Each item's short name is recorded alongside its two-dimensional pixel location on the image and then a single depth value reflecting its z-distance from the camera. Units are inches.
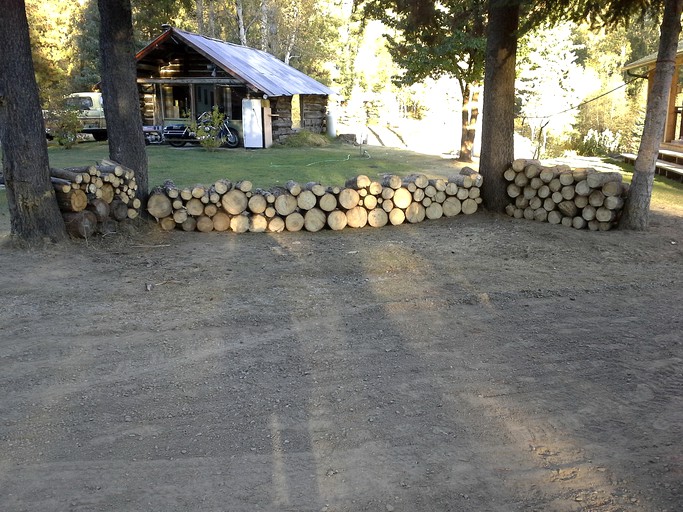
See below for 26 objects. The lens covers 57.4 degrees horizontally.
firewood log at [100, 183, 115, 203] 338.0
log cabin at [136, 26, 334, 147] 1000.2
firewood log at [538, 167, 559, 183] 397.1
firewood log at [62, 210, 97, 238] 326.3
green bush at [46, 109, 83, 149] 933.8
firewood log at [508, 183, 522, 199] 419.5
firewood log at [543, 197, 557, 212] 398.6
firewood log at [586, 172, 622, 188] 376.5
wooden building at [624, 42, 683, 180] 697.6
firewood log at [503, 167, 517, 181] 419.5
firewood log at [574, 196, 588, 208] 385.1
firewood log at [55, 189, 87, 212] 323.3
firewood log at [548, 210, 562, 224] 397.1
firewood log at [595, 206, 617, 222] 377.7
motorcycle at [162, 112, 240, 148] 1017.5
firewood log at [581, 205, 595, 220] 381.4
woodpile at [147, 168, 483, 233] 367.6
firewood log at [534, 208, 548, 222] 403.5
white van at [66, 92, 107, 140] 1115.9
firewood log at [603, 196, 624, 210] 375.9
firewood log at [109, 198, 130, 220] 346.6
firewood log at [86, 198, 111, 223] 335.9
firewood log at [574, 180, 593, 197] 380.5
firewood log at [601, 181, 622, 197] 374.0
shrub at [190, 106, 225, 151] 926.8
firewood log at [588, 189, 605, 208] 379.2
